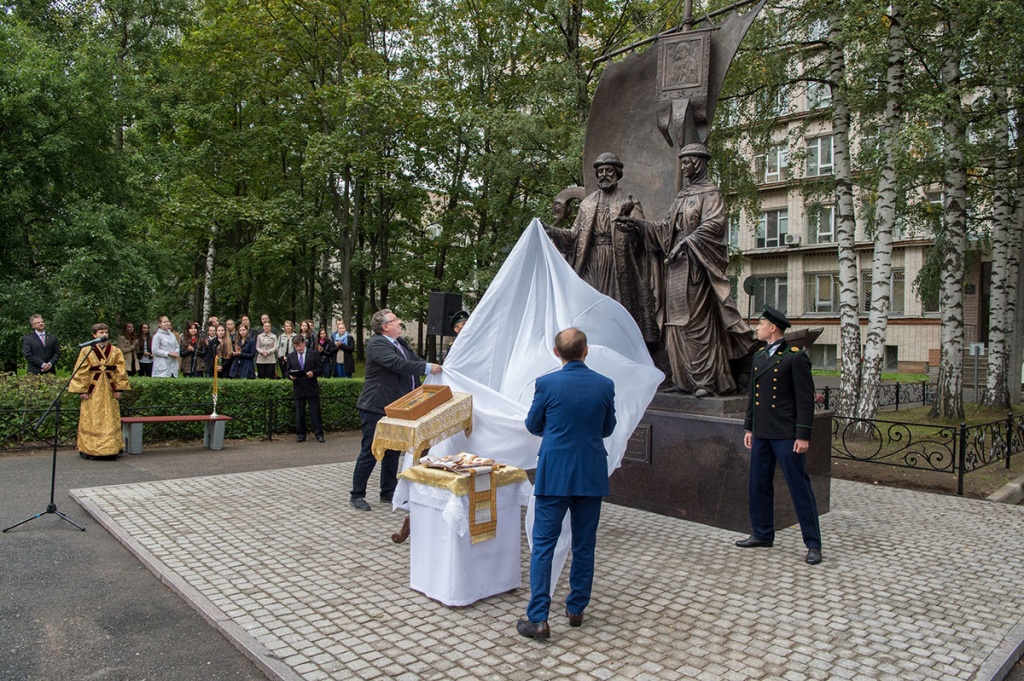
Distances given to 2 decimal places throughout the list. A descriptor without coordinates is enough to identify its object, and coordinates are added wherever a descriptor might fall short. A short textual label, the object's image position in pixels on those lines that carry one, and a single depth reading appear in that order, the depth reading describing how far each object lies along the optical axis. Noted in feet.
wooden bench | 36.22
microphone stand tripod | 22.09
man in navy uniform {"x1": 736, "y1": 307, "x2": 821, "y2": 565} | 19.85
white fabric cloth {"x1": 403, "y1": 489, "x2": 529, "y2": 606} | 15.76
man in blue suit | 14.25
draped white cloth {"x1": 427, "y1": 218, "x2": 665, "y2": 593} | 18.69
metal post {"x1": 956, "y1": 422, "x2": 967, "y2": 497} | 29.94
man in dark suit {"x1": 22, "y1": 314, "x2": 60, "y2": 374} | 40.98
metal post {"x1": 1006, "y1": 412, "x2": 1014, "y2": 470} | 34.65
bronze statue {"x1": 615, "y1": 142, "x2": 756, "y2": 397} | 24.72
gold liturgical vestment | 34.04
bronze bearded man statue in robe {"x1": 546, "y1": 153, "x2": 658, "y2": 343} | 27.17
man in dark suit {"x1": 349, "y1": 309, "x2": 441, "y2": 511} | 24.09
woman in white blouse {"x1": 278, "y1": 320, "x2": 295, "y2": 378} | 52.29
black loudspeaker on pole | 42.04
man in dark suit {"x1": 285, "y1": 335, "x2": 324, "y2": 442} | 41.60
